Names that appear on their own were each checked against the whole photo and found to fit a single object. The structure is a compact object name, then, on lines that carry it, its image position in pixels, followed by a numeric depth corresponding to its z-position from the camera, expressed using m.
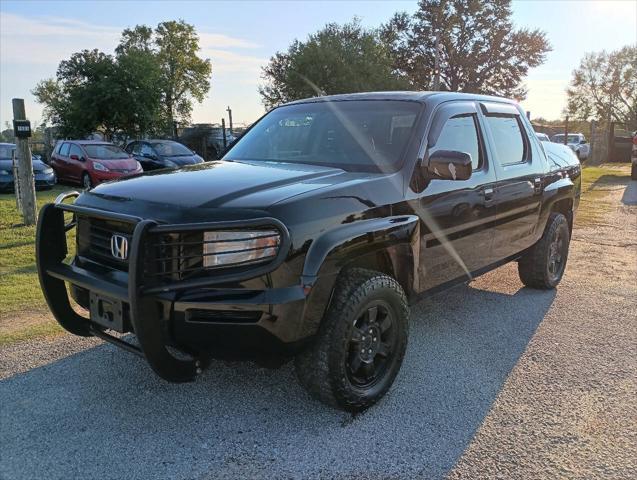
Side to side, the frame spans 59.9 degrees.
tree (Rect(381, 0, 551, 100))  45.47
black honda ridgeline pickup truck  2.69
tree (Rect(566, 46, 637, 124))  54.19
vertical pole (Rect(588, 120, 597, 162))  30.03
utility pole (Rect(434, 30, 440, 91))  28.66
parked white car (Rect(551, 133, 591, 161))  29.48
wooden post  8.85
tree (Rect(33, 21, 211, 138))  23.17
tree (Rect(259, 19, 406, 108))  30.98
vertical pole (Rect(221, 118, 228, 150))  21.07
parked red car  15.70
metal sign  8.71
